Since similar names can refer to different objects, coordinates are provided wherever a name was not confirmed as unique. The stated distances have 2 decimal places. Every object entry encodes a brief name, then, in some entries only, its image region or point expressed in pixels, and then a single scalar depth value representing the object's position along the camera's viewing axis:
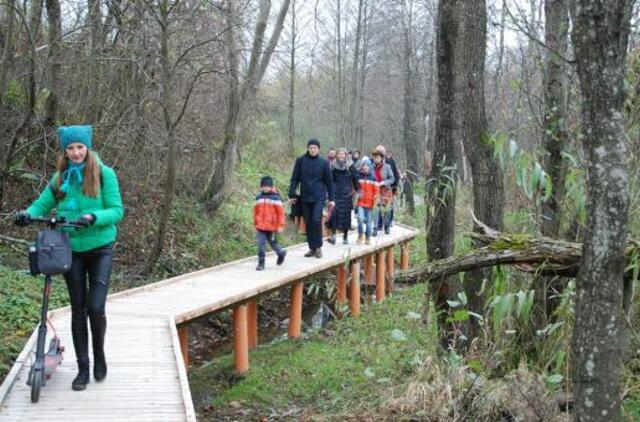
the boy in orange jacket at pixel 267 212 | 9.76
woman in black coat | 12.51
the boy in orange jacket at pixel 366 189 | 12.53
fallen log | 4.22
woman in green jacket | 4.81
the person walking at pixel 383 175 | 12.61
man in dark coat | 10.46
